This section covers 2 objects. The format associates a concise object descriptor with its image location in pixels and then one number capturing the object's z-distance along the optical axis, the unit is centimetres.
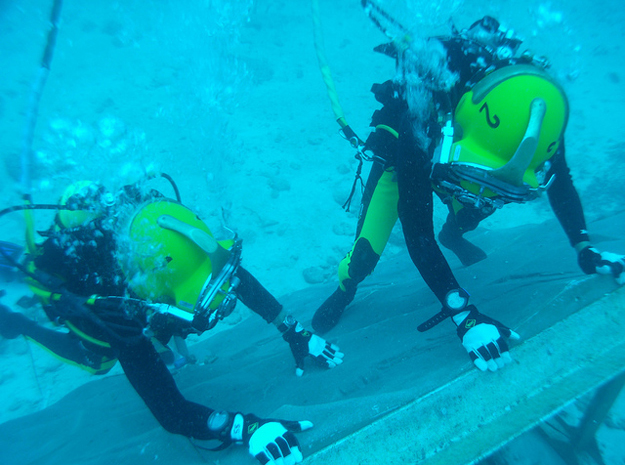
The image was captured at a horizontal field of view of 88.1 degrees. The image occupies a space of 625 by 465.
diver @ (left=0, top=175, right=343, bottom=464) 162
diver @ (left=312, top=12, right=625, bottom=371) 158
